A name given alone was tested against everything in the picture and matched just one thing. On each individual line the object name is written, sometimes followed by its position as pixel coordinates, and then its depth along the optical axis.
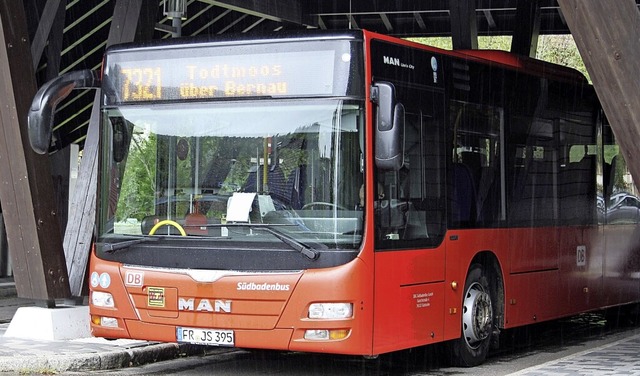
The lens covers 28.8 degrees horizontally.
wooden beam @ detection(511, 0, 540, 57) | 18.20
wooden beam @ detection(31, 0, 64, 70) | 17.28
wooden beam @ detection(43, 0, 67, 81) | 18.16
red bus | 9.39
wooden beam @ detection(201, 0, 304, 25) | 18.45
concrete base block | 11.87
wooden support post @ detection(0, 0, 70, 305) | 11.71
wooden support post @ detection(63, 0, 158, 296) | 12.30
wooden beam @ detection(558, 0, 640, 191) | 9.27
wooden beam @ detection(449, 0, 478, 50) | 17.59
